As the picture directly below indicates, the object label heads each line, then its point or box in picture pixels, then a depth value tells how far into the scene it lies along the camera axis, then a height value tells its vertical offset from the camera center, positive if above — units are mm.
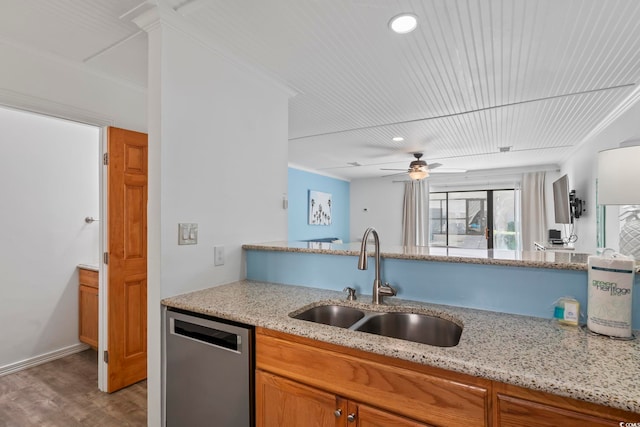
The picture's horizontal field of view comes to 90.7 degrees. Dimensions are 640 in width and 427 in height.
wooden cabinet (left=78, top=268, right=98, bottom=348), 3104 -928
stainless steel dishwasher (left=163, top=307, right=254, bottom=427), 1373 -739
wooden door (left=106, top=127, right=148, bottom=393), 2422 -349
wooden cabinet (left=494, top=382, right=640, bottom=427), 804 -528
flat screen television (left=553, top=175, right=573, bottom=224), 4273 +171
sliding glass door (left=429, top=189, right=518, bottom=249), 6543 -116
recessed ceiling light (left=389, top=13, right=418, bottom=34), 1603 +999
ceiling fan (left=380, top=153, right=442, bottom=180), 4703 +668
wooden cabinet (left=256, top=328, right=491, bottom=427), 964 -603
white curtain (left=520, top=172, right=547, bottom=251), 5977 +68
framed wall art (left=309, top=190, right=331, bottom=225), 6332 +124
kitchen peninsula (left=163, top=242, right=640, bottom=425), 874 -447
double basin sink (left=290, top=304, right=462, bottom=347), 1424 -526
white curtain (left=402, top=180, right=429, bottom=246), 6977 -7
